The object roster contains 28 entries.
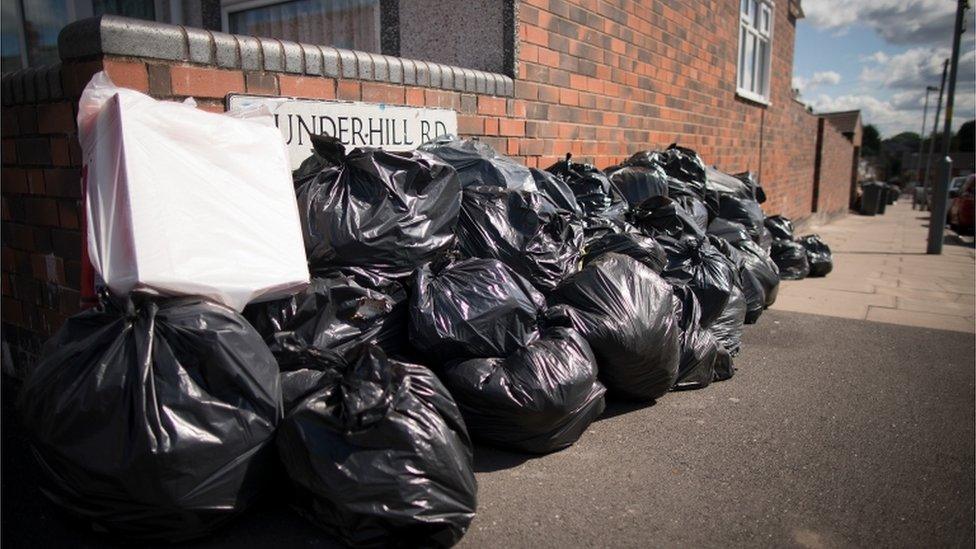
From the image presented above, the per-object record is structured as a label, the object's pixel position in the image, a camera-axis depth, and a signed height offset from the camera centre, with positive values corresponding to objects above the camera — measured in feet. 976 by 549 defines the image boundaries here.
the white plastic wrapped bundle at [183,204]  6.52 -0.43
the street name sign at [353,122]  9.53 +0.67
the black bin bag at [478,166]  10.89 -0.08
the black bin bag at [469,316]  8.06 -1.95
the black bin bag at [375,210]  8.26 -0.64
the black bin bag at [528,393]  7.76 -2.81
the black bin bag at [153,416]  5.75 -2.32
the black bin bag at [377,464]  5.95 -2.84
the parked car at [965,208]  46.03 -3.73
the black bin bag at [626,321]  9.09 -2.30
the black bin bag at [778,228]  22.12 -2.37
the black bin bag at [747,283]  14.75 -2.92
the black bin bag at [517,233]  9.95 -1.14
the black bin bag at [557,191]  12.10 -0.58
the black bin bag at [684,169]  17.10 -0.26
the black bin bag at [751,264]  15.30 -2.59
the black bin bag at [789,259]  21.91 -3.42
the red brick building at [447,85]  8.22 +1.36
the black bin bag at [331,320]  7.20 -1.92
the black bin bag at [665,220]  13.83 -1.31
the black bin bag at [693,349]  10.73 -3.17
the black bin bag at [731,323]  12.67 -3.27
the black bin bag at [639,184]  15.64 -0.59
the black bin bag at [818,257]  22.91 -3.51
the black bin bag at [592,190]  13.53 -0.65
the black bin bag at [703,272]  12.01 -2.15
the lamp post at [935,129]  97.45 +5.53
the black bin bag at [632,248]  11.65 -1.60
